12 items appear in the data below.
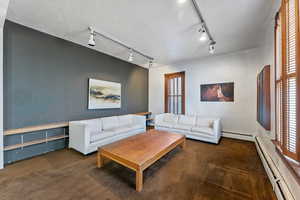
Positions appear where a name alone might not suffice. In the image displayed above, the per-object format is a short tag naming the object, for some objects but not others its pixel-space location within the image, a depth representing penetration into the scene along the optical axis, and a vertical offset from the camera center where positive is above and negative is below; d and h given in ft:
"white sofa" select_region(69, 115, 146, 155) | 9.02 -2.94
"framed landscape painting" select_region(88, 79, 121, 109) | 12.50 +0.49
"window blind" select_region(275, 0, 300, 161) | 3.76 +0.64
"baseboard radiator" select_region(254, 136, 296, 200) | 4.19 -3.38
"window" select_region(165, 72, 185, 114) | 16.89 +0.83
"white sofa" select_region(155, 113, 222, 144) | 11.54 -2.99
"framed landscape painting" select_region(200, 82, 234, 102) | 13.54 +0.79
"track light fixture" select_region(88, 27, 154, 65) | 8.82 +5.21
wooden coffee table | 5.89 -3.05
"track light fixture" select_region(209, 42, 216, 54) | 10.96 +4.87
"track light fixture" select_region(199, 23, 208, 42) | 8.42 +4.88
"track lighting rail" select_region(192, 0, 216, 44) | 6.51 +5.09
